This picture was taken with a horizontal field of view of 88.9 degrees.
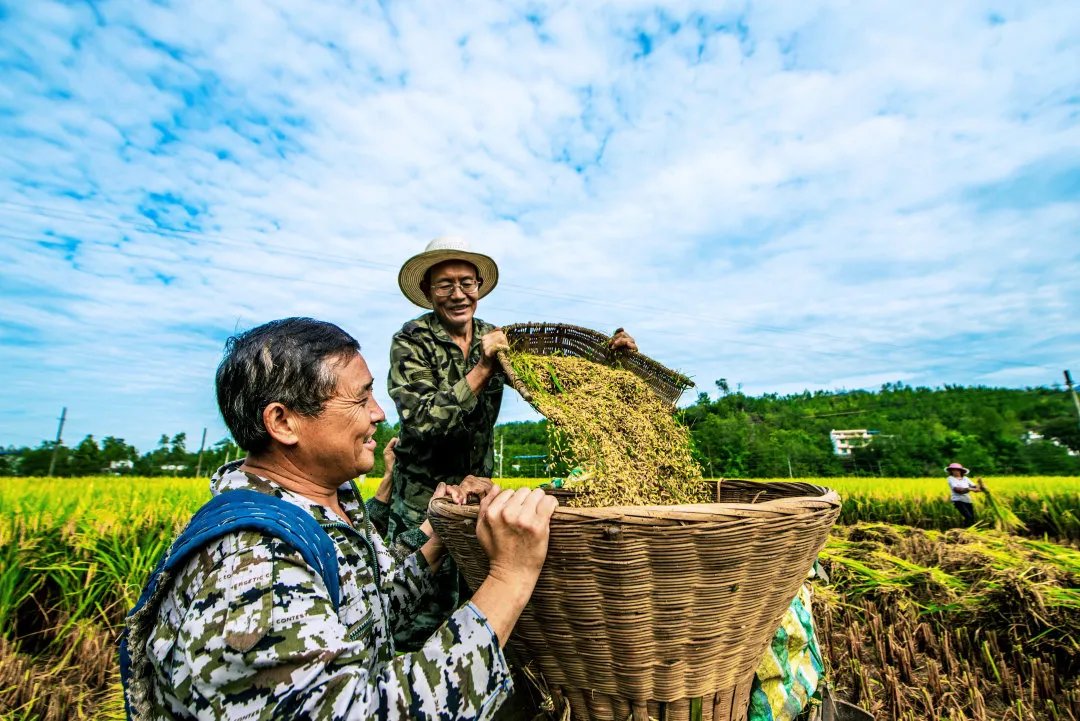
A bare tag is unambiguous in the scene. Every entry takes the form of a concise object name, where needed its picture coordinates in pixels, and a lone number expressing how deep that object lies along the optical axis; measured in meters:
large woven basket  1.08
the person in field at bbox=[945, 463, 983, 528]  10.17
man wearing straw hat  2.36
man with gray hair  0.88
